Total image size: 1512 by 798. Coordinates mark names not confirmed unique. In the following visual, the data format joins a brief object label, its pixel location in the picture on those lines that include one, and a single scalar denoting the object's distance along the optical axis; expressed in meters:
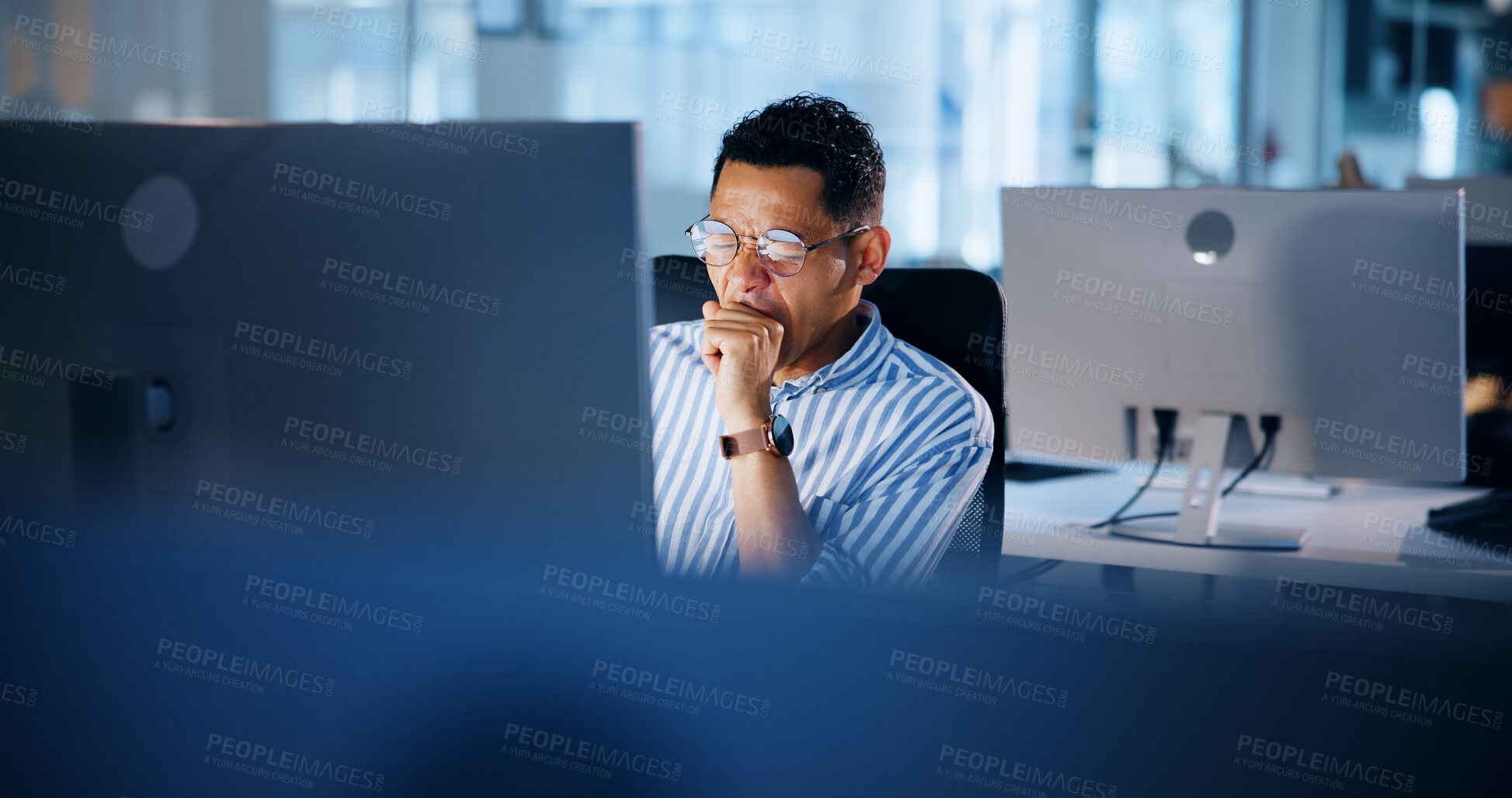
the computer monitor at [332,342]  0.81
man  1.43
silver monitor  1.77
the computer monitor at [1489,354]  2.13
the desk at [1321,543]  1.75
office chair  1.66
